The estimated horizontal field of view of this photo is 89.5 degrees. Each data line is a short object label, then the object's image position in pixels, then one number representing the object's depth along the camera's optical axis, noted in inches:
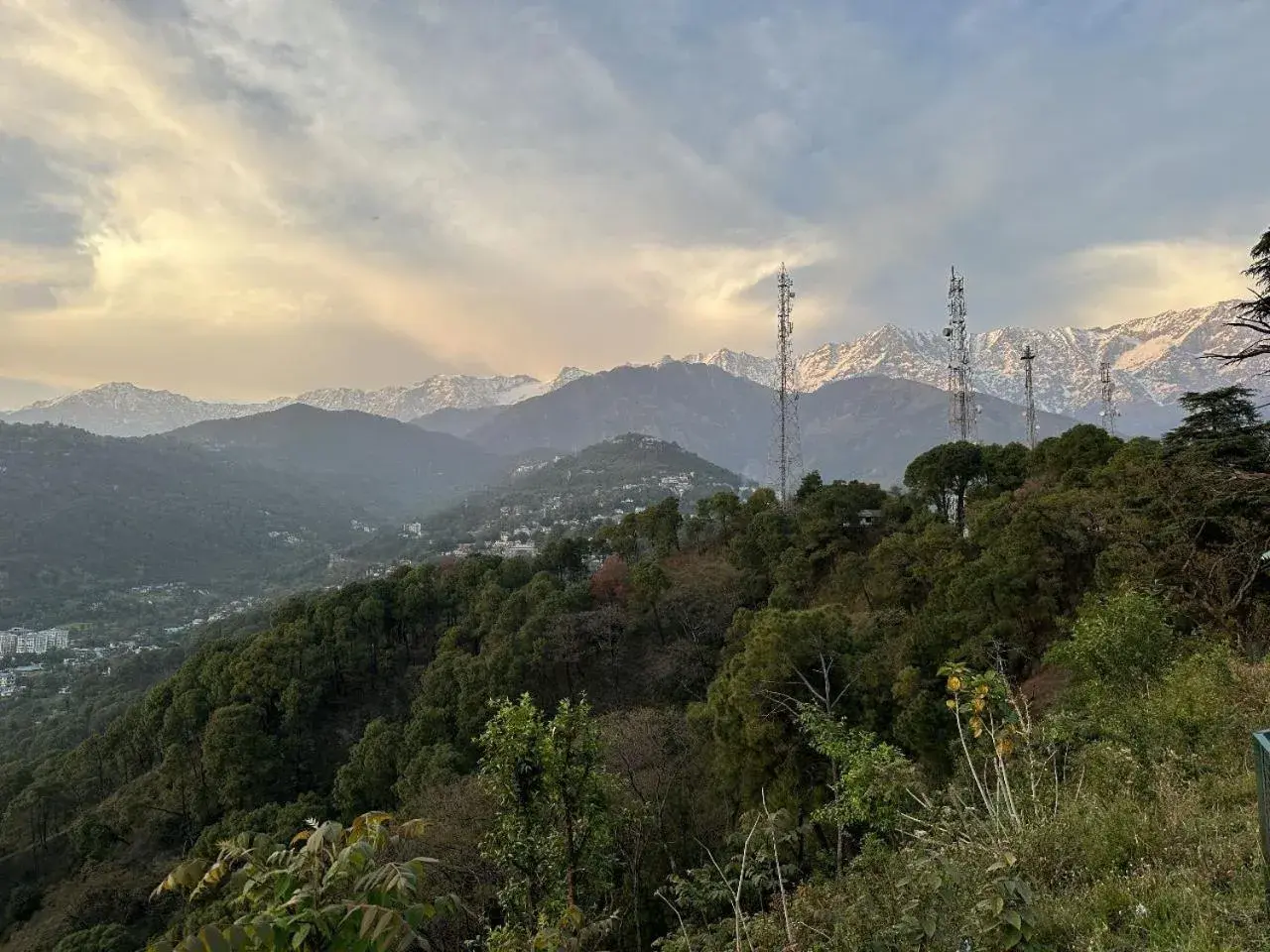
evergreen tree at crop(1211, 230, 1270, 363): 468.4
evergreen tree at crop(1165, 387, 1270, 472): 642.2
